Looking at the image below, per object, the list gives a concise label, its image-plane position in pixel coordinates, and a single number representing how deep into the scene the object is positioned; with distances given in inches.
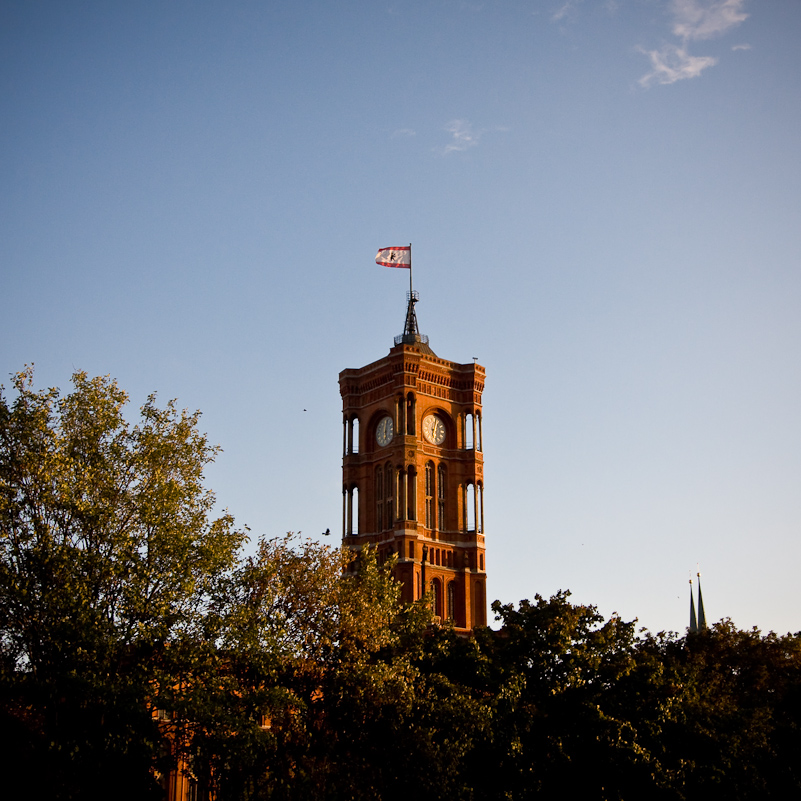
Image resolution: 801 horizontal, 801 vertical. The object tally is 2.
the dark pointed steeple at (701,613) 5017.0
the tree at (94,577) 1237.1
